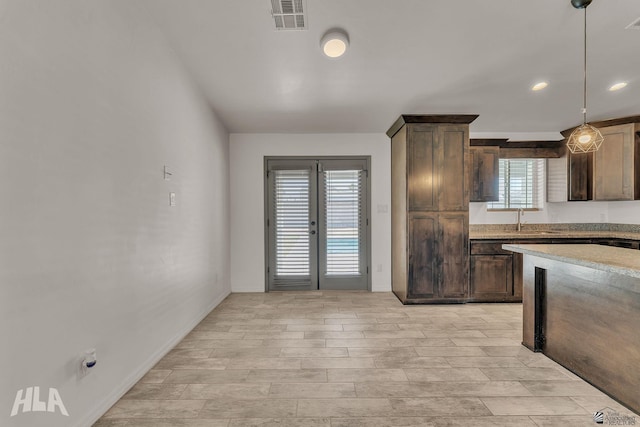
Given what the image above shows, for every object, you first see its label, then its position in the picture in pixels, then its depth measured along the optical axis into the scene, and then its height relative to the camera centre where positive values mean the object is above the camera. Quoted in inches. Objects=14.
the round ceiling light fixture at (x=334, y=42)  112.0 +61.6
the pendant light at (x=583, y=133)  97.1 +24.3
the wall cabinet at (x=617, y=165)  166.2 +24.7
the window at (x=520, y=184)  196.9 +16.6
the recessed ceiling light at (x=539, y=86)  144.7 +58.8
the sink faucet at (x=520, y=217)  193.1 -4.3
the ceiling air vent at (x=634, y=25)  108.9 +65.9
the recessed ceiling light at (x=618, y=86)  146.0 +58.9
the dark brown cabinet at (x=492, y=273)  167.8 -34.3
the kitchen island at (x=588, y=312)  75.8 -29.9
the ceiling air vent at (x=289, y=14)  100.9 +66.6
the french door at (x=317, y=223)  193.8 -7.8
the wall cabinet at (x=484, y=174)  181.0 +21.2
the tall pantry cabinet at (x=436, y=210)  163.9 +0.2
